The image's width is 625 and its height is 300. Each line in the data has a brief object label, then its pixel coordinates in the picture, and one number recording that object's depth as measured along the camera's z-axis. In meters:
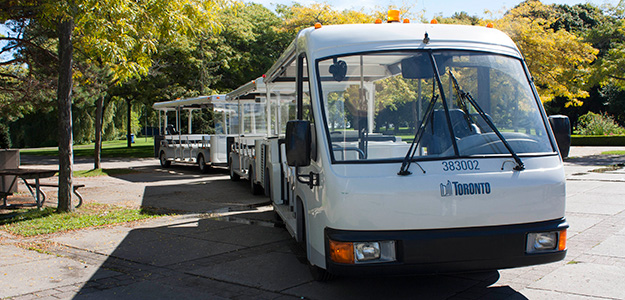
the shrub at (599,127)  32.16
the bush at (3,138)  35.81
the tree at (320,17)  22.03
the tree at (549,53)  20.44
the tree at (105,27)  9.08
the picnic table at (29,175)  9.64
